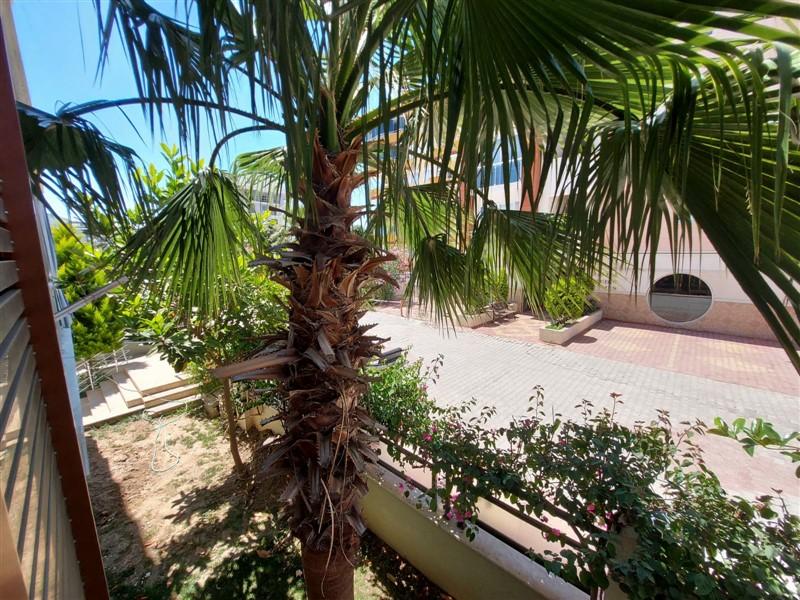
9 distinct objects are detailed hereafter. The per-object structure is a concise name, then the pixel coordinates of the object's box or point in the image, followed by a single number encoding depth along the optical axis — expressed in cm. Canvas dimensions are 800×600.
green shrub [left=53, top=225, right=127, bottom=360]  443
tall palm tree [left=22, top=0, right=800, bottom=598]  74
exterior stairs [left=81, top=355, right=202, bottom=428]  504
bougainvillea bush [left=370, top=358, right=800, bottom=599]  115
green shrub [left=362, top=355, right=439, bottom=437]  247
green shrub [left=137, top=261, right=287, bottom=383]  344
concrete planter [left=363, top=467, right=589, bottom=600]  177
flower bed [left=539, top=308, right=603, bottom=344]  707
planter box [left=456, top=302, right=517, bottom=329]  852
